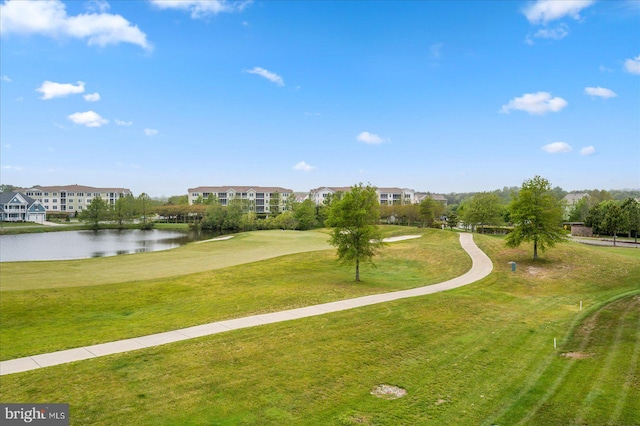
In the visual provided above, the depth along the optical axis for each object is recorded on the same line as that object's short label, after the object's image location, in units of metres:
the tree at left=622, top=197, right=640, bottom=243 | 50.53
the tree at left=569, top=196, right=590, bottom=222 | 83.75
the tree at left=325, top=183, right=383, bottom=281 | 25.06
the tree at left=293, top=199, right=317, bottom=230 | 83.81
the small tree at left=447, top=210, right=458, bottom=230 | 72.81
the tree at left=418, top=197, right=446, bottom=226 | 74.50
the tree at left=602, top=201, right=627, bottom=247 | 50.03
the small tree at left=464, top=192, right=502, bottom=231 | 62.34
